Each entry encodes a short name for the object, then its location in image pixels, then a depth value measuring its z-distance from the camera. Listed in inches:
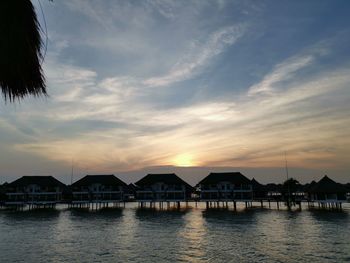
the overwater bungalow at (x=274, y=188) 4509.4
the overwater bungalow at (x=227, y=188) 3383.4
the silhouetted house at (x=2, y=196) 3878.0
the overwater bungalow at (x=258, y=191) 3725.9
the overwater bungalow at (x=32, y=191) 3676.2
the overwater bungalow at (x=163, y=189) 3528.5
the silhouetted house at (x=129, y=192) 4982.8
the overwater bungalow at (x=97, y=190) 3668.8
